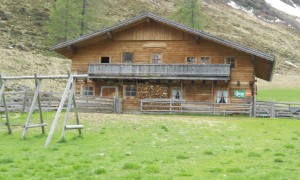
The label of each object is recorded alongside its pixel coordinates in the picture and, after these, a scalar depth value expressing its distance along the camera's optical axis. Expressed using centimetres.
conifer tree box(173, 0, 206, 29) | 6262
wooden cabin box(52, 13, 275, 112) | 3578
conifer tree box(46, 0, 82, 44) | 5966
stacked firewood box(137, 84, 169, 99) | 3762
